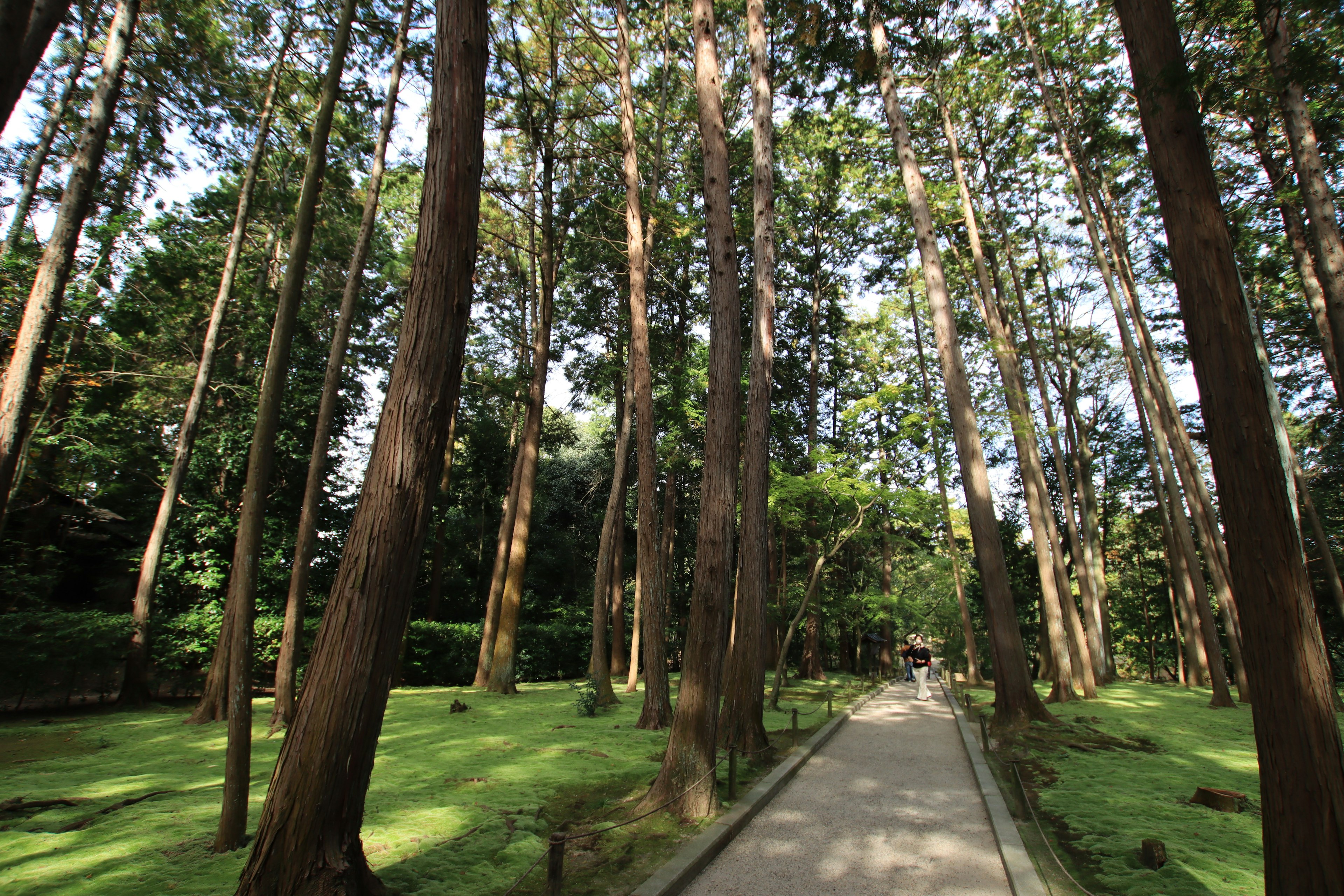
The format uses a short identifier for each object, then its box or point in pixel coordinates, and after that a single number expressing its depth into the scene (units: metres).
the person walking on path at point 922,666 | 16.69
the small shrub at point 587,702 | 11.58
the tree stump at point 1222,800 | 5.87
